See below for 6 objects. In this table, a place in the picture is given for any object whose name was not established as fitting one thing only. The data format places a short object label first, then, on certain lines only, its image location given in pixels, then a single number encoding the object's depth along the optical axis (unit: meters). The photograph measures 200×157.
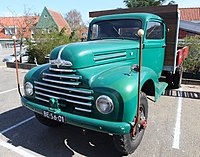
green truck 2.18
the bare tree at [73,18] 39.97
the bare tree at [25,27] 11.87
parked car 13.57
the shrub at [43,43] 10.31
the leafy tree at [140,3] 20.22
